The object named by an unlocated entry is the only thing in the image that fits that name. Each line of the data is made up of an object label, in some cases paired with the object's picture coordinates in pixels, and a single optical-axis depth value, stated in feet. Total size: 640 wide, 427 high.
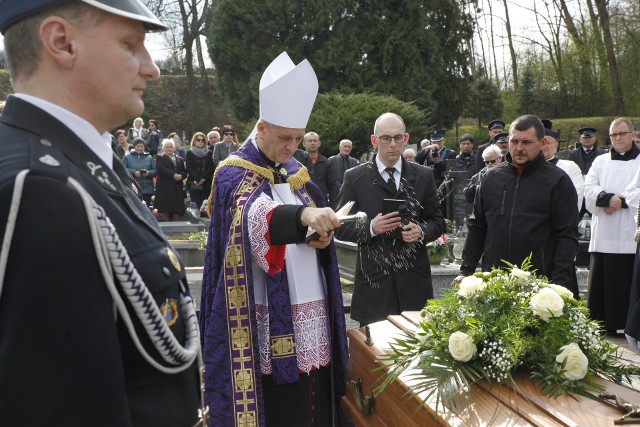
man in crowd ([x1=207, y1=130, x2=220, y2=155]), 53.78
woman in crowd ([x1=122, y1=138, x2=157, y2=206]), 48.42
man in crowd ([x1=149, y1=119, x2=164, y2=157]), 71.26
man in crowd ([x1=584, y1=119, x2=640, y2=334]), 23.52
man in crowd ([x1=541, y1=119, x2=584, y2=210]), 21.65
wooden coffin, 7.69
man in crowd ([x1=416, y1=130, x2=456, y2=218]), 48.49
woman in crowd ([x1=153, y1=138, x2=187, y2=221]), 49.06
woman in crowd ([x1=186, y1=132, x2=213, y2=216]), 50.19
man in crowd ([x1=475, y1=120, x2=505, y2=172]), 38.52
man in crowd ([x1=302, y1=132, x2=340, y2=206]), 44.65
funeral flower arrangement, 8.61
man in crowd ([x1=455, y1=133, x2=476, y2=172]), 43.10
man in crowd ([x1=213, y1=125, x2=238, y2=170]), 48.39
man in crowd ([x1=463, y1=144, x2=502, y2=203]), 29.12
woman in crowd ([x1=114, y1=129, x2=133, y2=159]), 47.83
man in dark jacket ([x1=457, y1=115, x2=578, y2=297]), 15.08
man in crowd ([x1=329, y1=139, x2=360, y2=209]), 45.16
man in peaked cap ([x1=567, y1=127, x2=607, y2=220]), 38.42
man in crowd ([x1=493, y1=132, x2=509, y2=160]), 31.86
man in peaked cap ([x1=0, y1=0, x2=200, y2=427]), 4.36
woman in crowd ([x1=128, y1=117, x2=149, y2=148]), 65.80
